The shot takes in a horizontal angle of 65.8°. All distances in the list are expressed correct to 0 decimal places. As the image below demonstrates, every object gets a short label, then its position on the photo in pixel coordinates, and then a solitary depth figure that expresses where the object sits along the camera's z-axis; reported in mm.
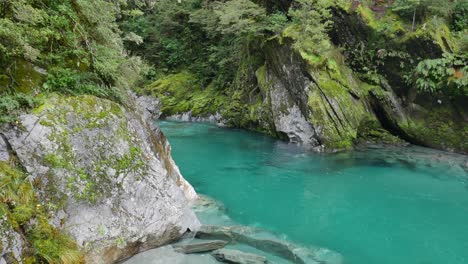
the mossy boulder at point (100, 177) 4949
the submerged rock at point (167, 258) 5594
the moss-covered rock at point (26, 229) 4023
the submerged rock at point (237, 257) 5875
